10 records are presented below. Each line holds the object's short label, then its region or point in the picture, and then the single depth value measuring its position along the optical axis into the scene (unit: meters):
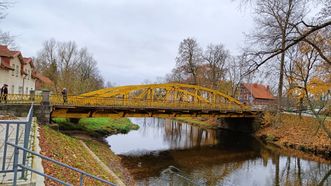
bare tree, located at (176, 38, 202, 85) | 41.08
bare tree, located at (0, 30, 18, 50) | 14.46
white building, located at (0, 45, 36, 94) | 28.80
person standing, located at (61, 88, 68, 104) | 19.21
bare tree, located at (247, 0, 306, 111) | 8.22
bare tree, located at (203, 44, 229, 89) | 42.69
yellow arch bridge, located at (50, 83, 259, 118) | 19.75
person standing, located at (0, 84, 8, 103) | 17.97
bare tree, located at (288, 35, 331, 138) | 22.32
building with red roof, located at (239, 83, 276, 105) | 63.03
